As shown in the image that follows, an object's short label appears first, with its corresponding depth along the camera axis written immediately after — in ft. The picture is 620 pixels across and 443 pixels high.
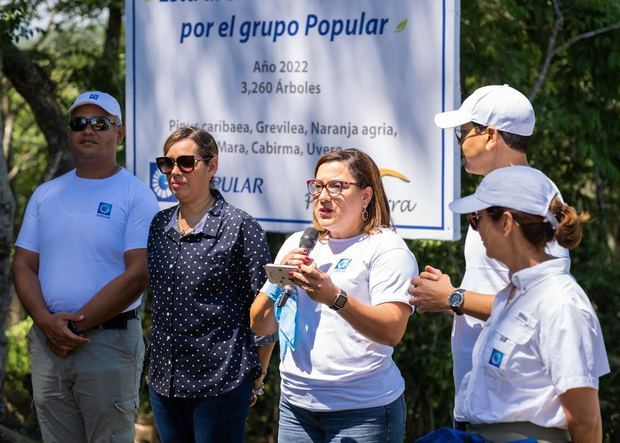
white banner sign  16.02
